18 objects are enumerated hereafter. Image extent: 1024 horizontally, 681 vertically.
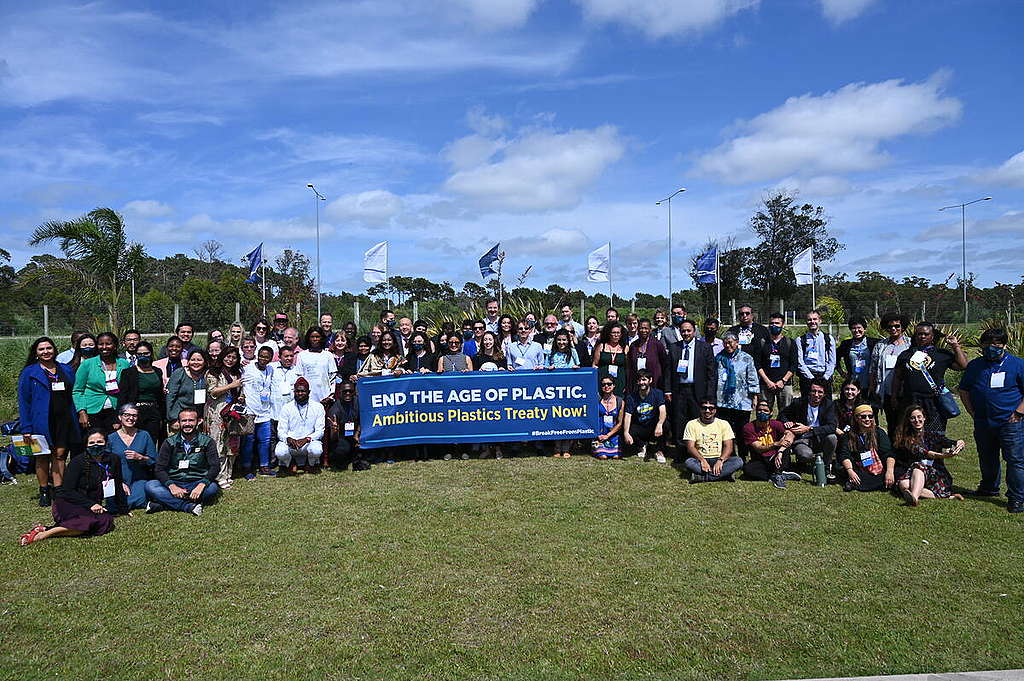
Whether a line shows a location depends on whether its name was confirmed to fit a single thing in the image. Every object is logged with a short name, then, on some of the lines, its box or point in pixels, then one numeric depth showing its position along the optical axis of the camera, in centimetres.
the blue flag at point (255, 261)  2042
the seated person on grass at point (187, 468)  674
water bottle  745
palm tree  1488
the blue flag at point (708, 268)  2305
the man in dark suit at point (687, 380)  885
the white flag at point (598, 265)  2247
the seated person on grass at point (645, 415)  893
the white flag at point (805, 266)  2247
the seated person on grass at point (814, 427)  771
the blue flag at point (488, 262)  1889
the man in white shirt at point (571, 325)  1034
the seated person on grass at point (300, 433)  825
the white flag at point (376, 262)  1948
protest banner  903
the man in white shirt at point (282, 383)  833
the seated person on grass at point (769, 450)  773
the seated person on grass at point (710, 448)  777
